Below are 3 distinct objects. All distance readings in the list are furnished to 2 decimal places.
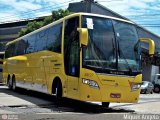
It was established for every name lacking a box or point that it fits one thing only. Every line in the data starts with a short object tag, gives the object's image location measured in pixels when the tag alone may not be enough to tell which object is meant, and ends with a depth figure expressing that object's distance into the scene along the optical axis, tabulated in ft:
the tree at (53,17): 131.64
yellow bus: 48.70
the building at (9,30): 195.69
